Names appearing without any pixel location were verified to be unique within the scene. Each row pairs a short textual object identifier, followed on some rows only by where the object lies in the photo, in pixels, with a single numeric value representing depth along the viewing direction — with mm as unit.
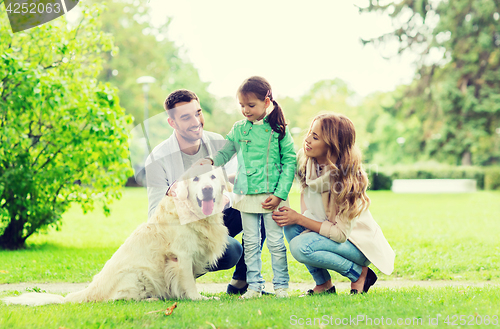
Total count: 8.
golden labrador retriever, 3662
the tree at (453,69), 25719
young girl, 3783
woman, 3738
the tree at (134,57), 31625
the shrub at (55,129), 6648
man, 3980
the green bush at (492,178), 28109
